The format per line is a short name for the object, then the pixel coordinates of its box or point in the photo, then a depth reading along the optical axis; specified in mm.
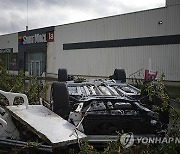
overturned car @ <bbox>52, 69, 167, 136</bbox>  3532
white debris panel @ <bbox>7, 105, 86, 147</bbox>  2678
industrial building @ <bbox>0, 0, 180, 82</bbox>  18844
